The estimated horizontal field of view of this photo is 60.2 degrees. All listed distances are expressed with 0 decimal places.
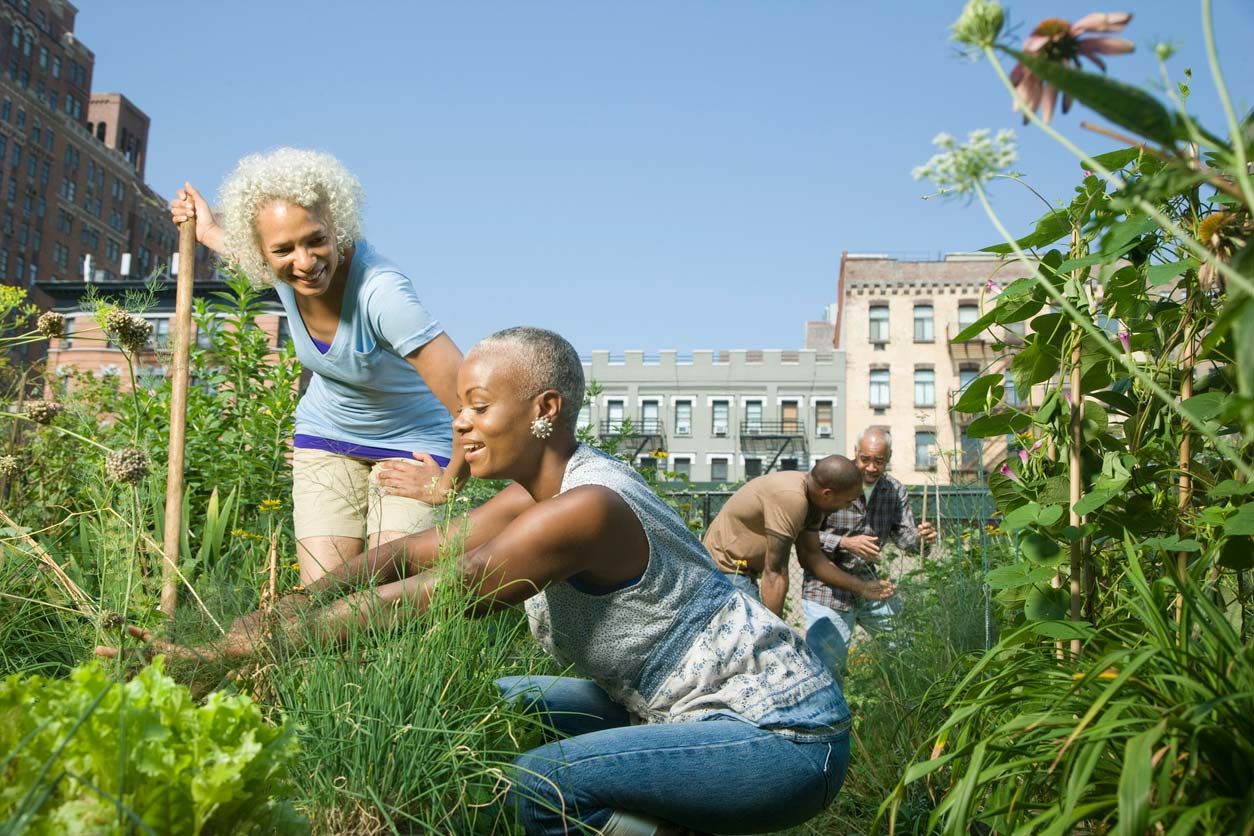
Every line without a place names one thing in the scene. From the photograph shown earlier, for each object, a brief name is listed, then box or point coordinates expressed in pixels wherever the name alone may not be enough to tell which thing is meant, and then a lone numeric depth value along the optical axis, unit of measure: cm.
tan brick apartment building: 4166
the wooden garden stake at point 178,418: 232
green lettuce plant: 106
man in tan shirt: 542
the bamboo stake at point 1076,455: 213
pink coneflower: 96
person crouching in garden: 200
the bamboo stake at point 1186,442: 204
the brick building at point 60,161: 6419
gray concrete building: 4528
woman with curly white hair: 297
